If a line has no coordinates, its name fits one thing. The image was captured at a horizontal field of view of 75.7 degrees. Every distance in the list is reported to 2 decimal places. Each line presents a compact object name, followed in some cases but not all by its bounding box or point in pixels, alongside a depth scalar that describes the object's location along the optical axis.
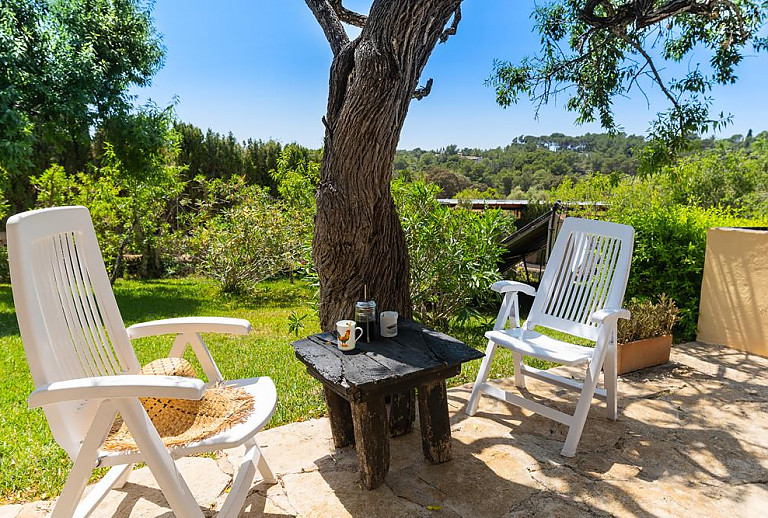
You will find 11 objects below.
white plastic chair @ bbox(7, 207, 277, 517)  1.56
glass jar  2.68
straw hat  1.86
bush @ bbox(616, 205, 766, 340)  5.00
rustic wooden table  2.24
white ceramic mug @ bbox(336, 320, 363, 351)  2.52
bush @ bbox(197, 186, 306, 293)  8.58
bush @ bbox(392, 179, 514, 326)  5.00
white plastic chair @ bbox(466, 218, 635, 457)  2.78
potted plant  3.96
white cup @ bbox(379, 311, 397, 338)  2.73
